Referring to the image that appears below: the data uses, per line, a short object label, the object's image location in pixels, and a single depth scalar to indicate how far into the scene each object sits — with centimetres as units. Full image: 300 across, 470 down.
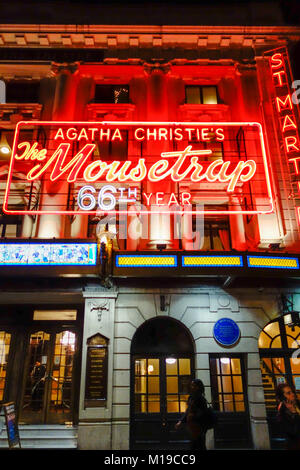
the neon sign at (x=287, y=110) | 1084
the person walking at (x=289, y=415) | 577
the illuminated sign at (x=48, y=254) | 870
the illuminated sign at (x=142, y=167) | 1020
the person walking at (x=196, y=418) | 612
